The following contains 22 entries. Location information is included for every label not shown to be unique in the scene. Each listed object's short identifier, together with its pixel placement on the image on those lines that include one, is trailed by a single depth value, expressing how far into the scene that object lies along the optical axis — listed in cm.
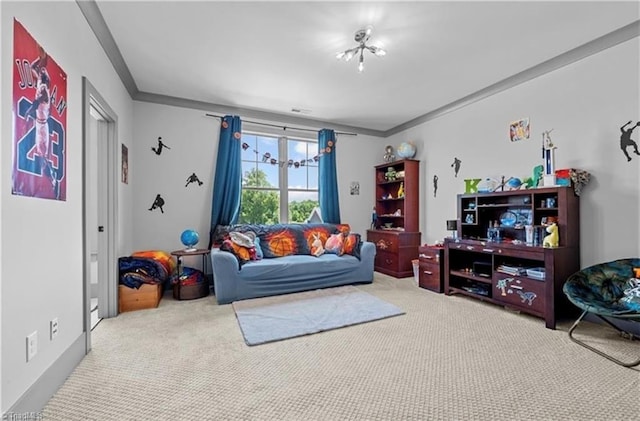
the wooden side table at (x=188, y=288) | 335
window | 446
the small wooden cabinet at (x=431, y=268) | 365
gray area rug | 244
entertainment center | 260
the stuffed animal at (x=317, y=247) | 402
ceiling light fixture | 242
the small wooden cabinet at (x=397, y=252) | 445
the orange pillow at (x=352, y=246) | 406
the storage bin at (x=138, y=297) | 294
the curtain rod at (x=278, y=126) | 411
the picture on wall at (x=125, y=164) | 313
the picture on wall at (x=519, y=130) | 320
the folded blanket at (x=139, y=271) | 296
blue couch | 320
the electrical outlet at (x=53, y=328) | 159
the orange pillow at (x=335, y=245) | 403
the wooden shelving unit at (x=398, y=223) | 449
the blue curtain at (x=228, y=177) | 404
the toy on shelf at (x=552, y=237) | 264
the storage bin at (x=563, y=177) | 266
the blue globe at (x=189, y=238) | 356
